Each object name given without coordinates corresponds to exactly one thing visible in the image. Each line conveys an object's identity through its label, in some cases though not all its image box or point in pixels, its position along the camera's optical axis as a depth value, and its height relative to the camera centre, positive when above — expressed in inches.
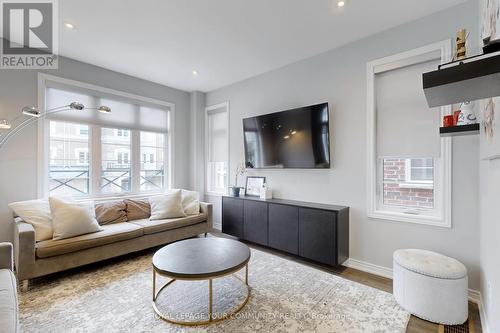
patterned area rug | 70.7 -48.4
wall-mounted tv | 121.5 +15.3
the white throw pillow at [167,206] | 139.7 -24.8
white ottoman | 70.7 -38.5
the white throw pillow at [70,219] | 102.7 -24.5
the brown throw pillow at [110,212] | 129.2 -26.5
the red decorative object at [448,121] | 80.3 +15.5
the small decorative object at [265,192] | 143.0 -16.7
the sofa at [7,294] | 47.7 -31.7
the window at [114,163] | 147.3 +1.6
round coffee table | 71.4 -32.3
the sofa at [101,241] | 89.7 -35.7
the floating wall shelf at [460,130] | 71.4 +11.0
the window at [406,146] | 93.0 +8.1
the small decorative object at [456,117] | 77.4 +16.1
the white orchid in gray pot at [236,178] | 155.3 -9.5
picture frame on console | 153.3 -13.4
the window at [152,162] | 167.2 +2.6
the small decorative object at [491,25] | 29.8 +33.0
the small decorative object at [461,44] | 54.2 +28.4
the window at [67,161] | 129.5 +2.6
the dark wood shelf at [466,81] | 29.0 +11.8
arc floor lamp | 98.9 +23.1
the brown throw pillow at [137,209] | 140.1 -26.9
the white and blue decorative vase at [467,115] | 73.9 +16.2
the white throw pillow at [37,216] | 99.7 -22.1
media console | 106.0 -31.7
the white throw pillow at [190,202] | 150.6 -24.4
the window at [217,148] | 179.6 +13.6
